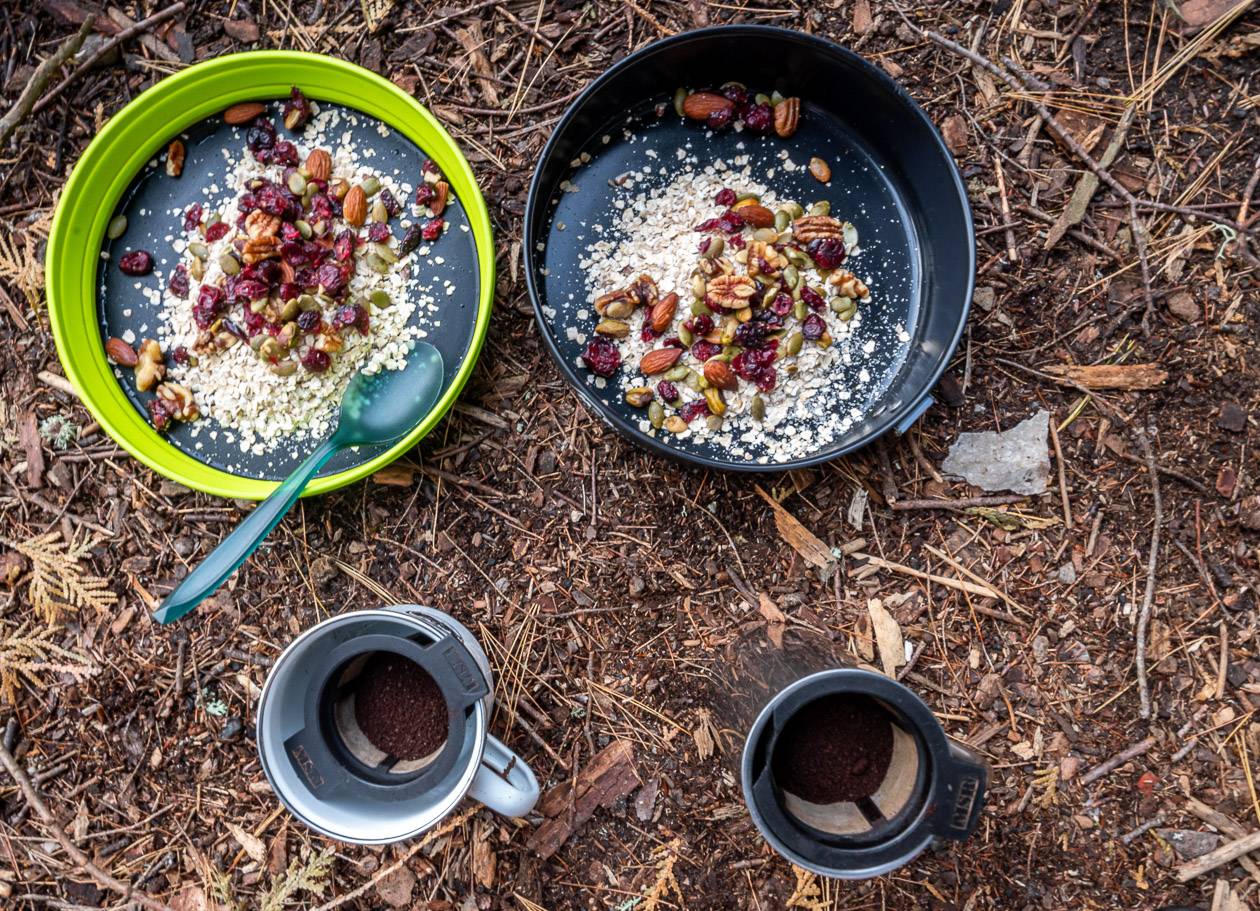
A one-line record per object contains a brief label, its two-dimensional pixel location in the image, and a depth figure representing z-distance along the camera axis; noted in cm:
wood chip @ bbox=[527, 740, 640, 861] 52
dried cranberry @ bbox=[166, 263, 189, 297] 51
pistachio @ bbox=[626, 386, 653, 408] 51
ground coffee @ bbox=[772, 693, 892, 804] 46
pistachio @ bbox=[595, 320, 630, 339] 51
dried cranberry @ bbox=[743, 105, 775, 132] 52
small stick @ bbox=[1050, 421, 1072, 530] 52
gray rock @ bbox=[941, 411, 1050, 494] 52
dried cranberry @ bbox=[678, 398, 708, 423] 51
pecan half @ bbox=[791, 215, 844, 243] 51
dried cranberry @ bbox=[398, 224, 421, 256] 51
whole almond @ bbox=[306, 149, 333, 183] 51
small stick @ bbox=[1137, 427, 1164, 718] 52
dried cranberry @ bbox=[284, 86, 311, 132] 51
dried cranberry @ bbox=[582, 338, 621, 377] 51
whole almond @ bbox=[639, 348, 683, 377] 50
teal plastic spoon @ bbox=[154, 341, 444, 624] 46
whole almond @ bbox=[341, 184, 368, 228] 50
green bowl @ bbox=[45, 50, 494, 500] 49
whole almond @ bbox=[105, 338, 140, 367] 51
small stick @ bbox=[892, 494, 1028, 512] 52
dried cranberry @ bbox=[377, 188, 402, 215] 52
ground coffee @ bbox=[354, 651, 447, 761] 49
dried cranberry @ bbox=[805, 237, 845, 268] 51
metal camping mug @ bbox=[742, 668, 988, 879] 43
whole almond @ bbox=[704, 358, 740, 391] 50
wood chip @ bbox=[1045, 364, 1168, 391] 52
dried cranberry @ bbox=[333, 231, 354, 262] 50
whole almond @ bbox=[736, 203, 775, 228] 51
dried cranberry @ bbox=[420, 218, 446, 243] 51
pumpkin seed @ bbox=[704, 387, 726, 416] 50
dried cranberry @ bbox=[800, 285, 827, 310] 51
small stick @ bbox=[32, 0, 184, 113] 53
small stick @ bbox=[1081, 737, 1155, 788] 52
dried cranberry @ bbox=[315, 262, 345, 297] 50
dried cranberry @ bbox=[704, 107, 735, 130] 52
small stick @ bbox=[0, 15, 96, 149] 52
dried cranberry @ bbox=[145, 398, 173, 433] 51
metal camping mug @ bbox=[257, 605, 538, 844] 46
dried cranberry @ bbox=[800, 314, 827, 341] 50
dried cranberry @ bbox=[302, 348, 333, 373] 50
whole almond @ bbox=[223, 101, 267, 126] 52
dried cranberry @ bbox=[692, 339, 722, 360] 51
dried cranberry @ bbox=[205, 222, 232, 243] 51
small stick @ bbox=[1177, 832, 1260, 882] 51
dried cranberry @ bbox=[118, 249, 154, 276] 52
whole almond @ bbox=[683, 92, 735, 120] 52
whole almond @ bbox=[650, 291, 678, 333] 50
